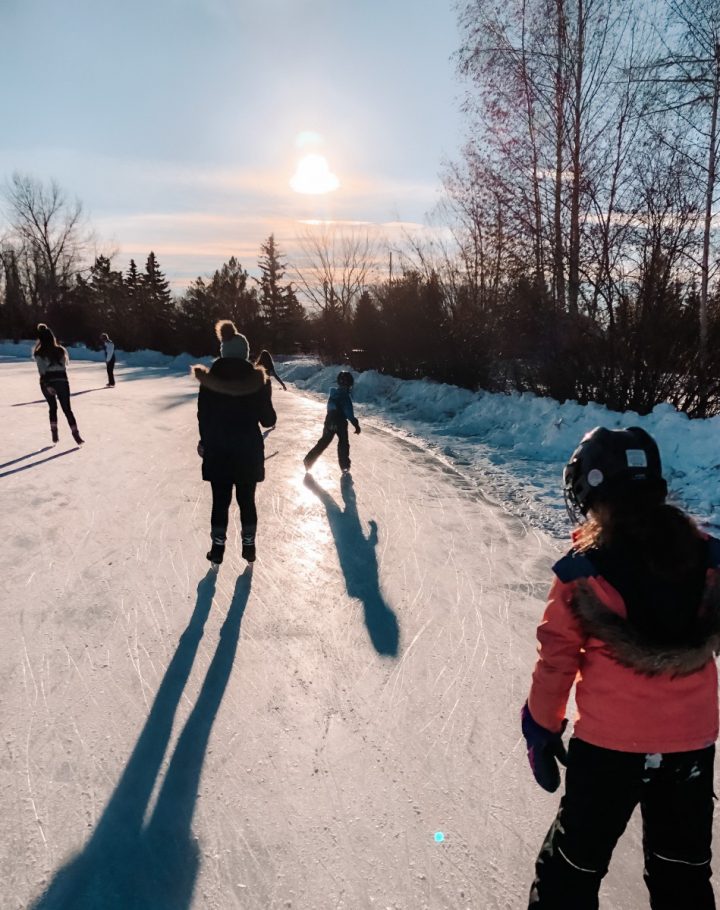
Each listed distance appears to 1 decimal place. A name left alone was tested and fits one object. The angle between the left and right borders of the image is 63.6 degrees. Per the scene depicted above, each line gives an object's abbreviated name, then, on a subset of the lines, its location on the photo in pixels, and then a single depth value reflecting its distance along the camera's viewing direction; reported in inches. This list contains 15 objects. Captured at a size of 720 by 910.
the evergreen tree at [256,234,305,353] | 1854.1
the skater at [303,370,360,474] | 274.5
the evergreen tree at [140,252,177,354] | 1316.4
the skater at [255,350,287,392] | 384.5
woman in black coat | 159.3
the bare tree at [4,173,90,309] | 1720.0
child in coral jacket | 54.7
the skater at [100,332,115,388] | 649.6
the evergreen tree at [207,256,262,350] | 1243.2
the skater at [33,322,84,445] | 312.8
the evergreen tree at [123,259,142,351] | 1400.1
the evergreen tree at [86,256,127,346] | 1464.7
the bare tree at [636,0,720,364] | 317.7
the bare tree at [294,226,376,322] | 1068.5
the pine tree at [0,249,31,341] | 1712.6
